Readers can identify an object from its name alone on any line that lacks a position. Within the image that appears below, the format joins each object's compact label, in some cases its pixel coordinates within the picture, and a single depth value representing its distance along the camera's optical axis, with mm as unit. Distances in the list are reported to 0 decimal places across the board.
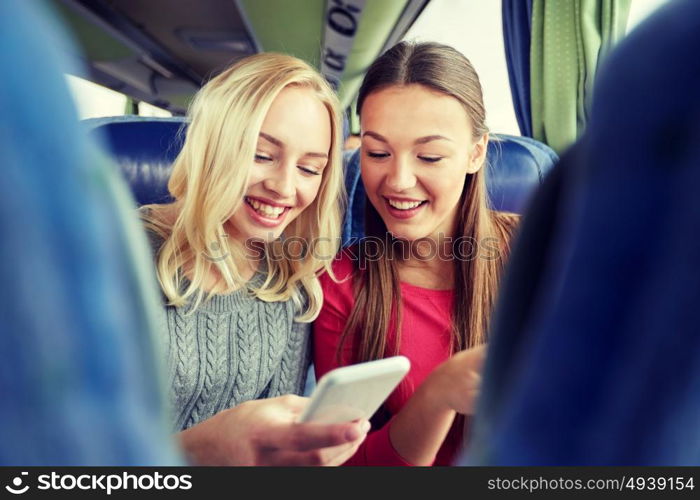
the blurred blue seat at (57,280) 153
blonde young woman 875
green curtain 1424
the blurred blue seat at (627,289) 179
